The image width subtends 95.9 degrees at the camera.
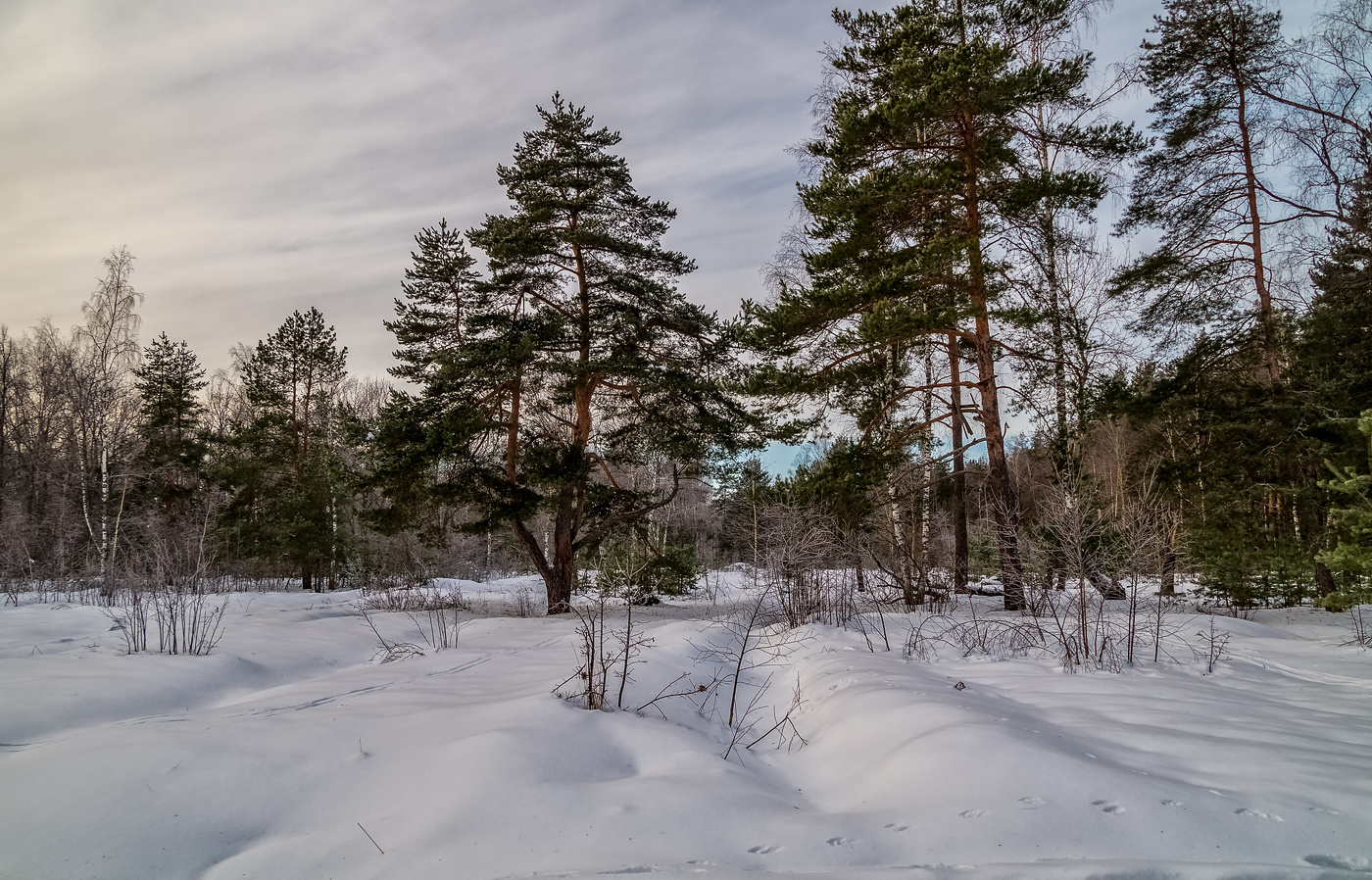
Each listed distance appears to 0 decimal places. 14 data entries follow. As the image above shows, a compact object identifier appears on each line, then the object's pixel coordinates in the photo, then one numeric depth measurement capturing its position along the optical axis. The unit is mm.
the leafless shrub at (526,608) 12535
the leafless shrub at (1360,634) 6828
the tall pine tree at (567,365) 11336
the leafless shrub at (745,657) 4391
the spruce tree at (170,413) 20578
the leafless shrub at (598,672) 3883
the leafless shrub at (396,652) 6515
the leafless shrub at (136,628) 5953
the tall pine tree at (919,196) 8680
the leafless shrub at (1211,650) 5447
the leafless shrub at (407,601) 11851
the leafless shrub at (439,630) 7375
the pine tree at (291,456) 17828
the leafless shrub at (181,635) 5812
